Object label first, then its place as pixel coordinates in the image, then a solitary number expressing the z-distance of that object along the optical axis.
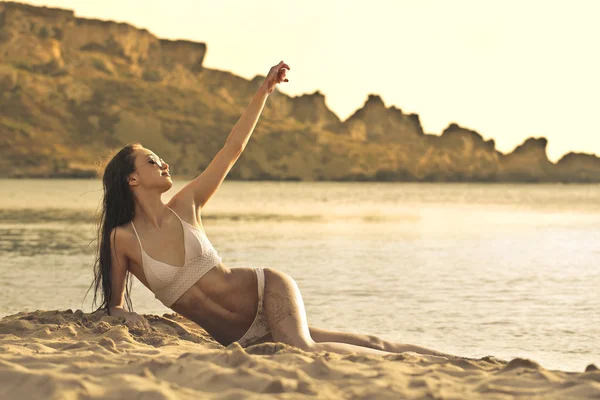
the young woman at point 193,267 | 5.79
